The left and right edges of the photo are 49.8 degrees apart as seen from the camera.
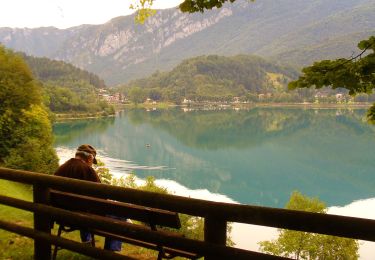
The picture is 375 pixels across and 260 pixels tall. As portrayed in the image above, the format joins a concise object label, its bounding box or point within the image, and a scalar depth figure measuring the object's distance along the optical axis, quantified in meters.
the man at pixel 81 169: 7.46
